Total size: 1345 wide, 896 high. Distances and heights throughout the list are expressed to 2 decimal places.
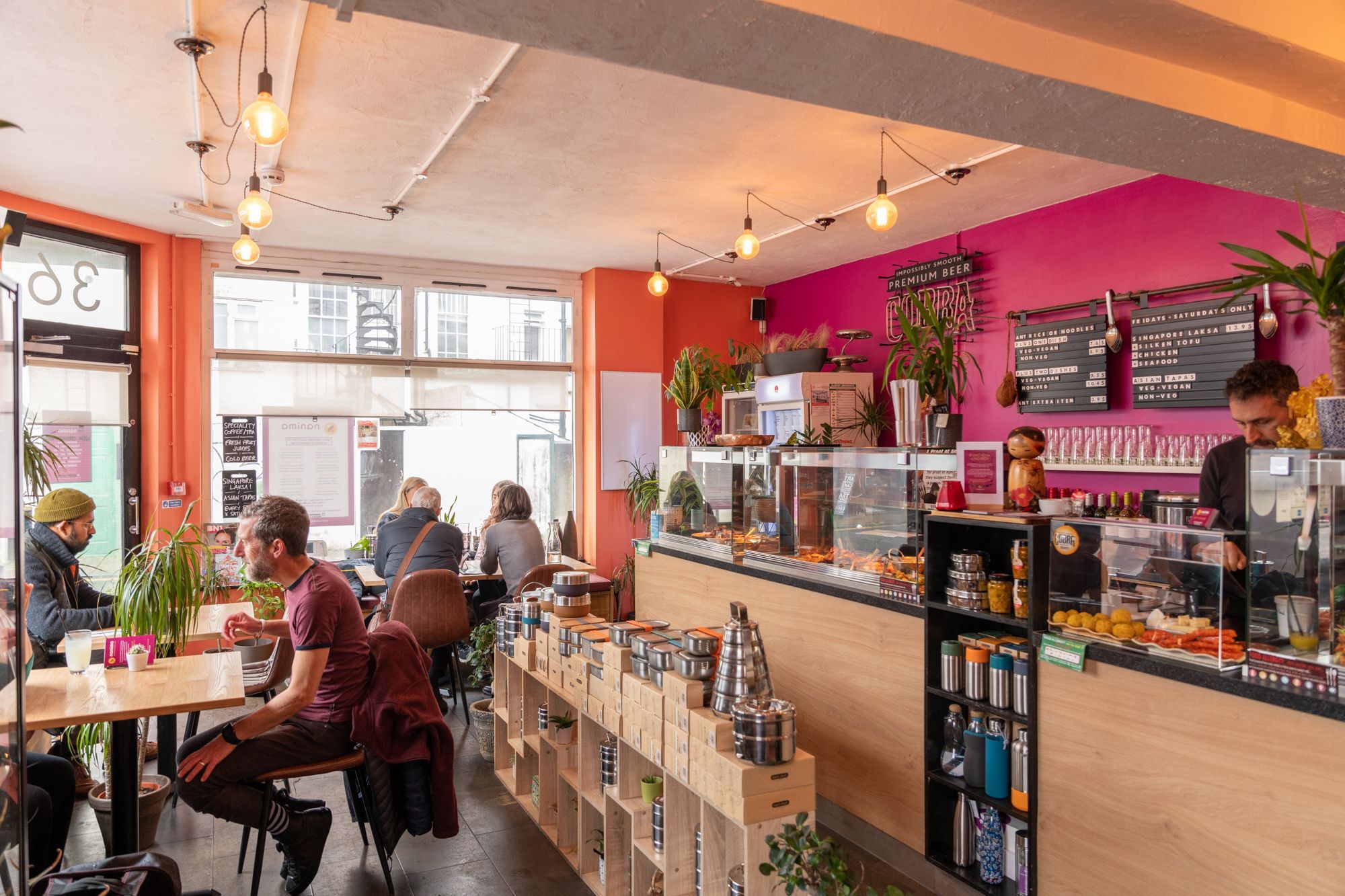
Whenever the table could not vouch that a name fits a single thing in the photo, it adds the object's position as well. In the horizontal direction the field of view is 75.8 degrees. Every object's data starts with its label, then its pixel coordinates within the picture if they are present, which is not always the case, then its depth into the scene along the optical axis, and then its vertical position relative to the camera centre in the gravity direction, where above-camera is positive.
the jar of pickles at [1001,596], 2.98 -0.54
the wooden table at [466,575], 5.71 -0.91
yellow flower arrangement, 2.35 +0.07
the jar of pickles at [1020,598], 2.89 -0.53
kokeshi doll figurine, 3.04 -0.11
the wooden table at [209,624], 3.77 -0.87
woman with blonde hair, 6.70 -0.41
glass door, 5.50 +0.54
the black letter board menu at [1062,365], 5.22 +0.48
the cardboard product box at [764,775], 2.42 -0.95
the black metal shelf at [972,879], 2.96 -1.54
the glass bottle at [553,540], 7.61 -0.86
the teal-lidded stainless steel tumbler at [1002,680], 2.95 -0.82
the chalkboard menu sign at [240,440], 6.65 +0.03
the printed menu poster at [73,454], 5.73 -0.06
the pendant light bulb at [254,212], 3.52 +0.95
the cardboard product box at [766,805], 2.42 -1.03
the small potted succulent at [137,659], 3.18 -0.79
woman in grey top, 5.70 -0.65
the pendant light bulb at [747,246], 4.88 +1.12
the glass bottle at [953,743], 3.16 -1.11
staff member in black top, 2.88 +0.14
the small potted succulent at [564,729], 3.68 -1.22
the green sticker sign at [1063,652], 2.66 -0.66
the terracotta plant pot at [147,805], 3.51 -1.50
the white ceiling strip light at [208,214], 4.92 +1.34
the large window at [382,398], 6.71 +0.38
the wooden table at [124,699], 2.68 -0.83
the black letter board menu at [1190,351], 4.49 +0.49
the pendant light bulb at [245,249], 4.52 +1.03
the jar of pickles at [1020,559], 2.90 -0.40
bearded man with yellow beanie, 3.87 -0.56
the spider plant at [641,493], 7.53 -0.44
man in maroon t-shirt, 3.00 -0.96
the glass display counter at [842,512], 3.48 -0.32
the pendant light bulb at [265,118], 2.81 +1.07
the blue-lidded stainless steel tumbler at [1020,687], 2.88 -0.82
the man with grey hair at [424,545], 5.51 -0.66
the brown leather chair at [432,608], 4.89 -0.94
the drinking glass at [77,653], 3.12 -0.76
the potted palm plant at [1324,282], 2.31 +0.43
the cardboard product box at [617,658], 3.19 -0.80
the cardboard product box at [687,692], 2.75 -0.80
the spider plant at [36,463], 4.12 -0.09
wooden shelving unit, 2.73 -1.37
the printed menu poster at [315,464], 6.86 -0.17
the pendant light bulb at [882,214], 4.11 +1.09
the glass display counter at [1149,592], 2.40 -0.45
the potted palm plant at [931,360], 3.69 +0.35
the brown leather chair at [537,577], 5.15 -0.81
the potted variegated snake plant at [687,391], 5.66 +0.35
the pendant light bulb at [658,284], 6.29 +1.16
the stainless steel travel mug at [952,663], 3.12 -0.81
